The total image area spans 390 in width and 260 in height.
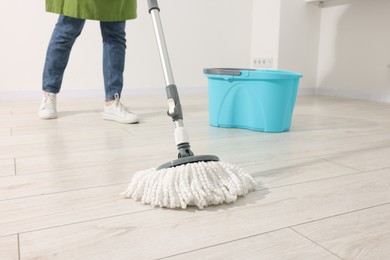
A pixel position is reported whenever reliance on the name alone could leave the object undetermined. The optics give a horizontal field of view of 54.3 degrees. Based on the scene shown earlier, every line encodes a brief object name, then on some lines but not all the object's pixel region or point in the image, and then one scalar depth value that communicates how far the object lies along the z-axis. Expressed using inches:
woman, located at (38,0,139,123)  53.7
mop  24.6
